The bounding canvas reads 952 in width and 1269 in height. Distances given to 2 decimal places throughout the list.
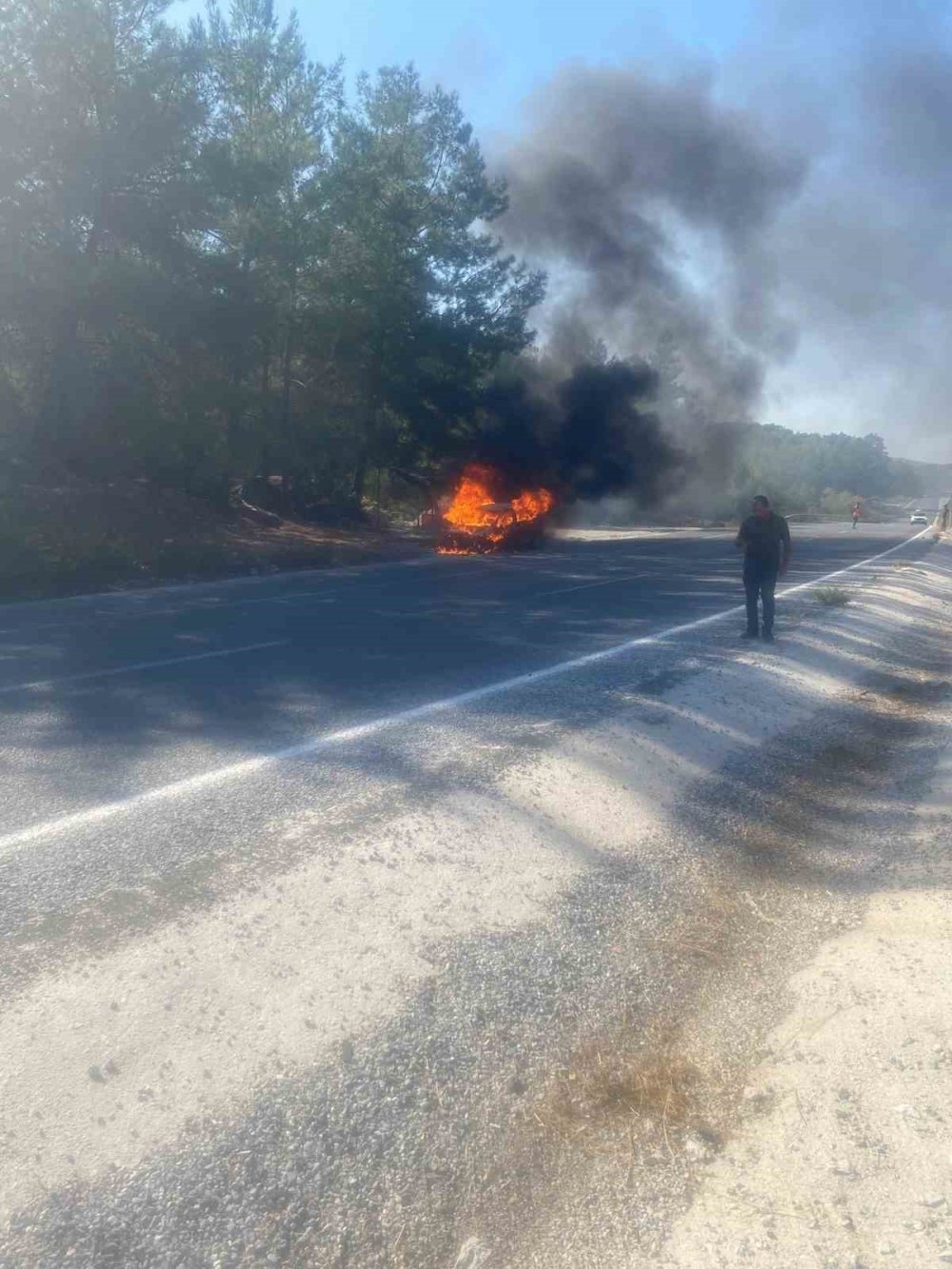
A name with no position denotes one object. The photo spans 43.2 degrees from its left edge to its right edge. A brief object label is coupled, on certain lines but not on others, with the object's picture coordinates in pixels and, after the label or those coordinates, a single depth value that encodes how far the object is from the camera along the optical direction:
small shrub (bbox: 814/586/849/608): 16.97
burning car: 32.56
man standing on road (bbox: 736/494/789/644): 12.31
